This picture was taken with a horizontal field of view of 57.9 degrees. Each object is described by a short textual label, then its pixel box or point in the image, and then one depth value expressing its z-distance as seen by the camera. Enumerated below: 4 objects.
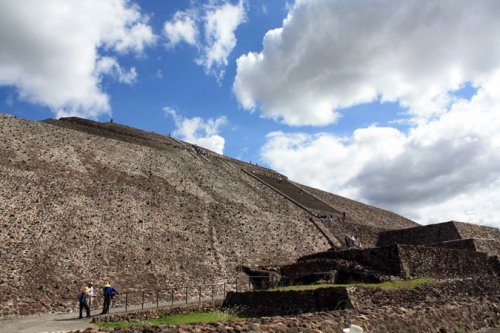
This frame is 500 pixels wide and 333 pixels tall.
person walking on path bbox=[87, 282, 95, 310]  16.42
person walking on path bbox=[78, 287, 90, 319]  15.34
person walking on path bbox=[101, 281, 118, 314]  16.14
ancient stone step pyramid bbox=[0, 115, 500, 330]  18.26
